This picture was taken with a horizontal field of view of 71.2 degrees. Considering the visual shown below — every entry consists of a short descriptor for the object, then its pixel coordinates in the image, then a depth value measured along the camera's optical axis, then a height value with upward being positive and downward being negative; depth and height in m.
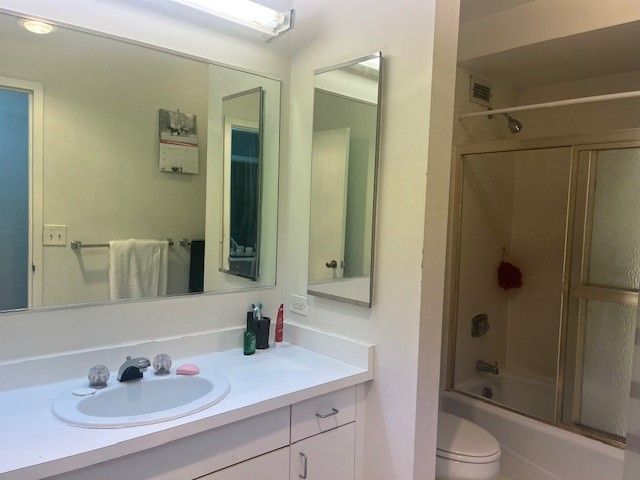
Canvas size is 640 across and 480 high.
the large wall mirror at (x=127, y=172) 1.35 +0.13
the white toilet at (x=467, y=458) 1.72 -0.92
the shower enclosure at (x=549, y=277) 2.36 -0.32
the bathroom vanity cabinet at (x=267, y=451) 1.09 -0.67
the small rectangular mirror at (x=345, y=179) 1.60 +0.14
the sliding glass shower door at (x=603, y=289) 2.33 -0.34
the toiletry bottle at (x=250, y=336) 1.73 -0.48
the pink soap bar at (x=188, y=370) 1.47 -0.53
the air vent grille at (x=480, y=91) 2.68 +0.80
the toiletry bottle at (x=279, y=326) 1.87 -0.47
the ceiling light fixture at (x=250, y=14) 1.52 +0.70
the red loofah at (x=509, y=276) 3.05 -0.37
